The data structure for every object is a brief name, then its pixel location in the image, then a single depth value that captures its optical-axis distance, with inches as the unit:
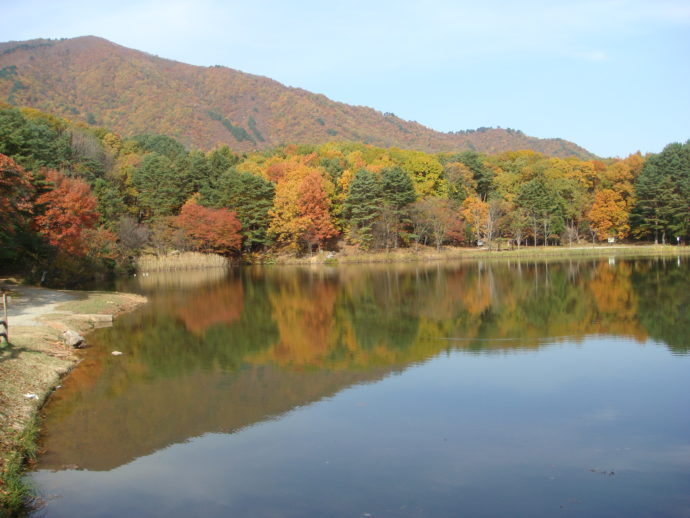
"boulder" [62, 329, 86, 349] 652.1
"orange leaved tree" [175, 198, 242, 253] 2110.0
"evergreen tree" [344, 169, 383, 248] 2268.7
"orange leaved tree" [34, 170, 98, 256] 1126.4
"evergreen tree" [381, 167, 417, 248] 2265.0
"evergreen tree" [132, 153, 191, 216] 2287.2
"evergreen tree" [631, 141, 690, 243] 2258.9
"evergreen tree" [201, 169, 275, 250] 2260.1
